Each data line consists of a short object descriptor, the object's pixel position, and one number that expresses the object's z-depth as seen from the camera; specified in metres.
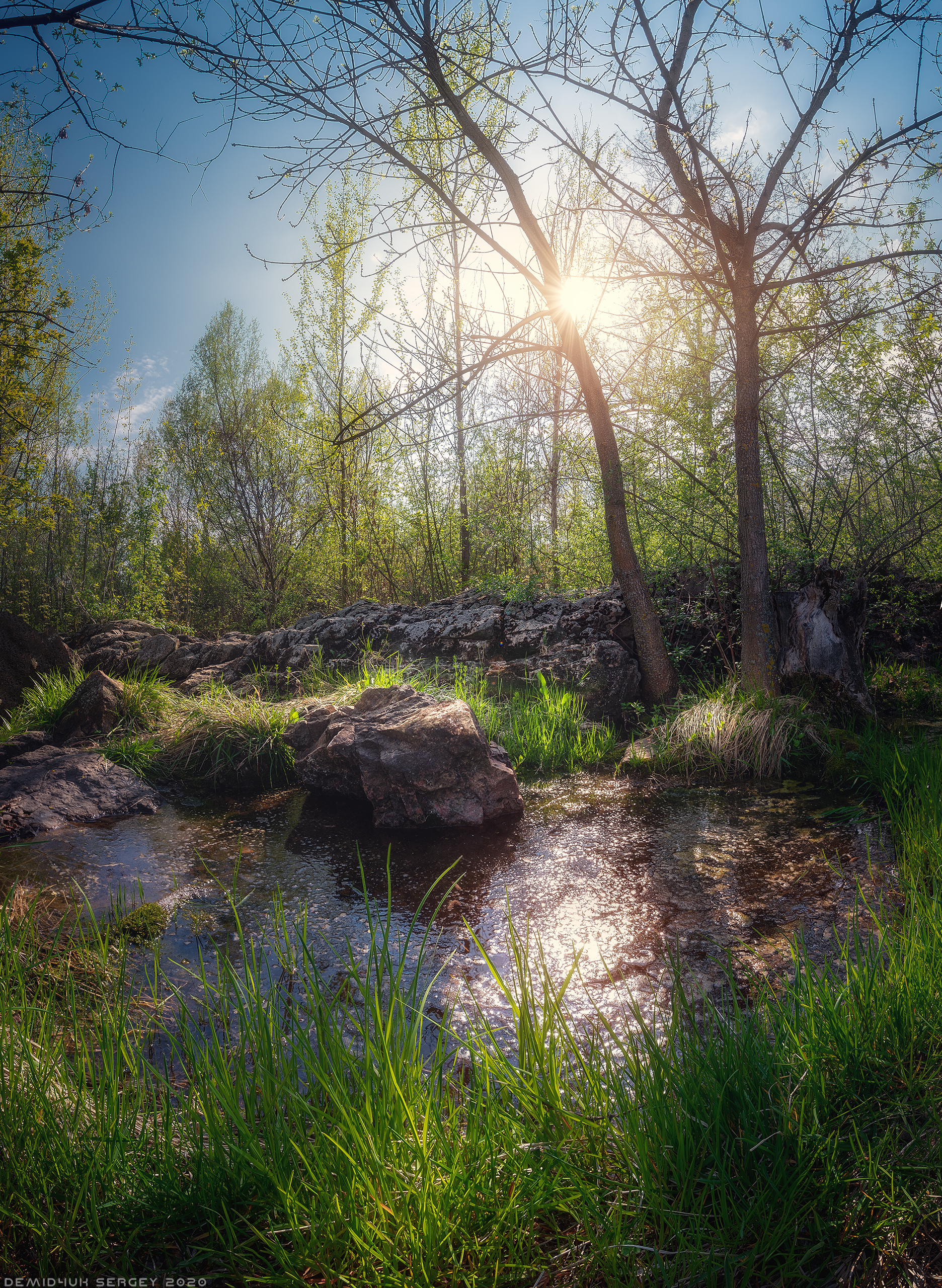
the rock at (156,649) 9.91
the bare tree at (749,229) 4.59
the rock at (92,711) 6.93
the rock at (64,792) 4.85
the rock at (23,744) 6.44
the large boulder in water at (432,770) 4.75
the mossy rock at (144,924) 3.12
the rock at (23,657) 8.16
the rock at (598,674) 6.80
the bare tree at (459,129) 3.82
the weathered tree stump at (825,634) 5.79
